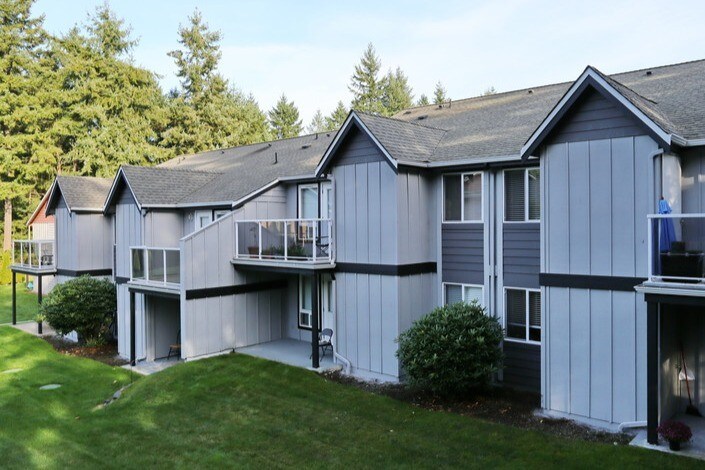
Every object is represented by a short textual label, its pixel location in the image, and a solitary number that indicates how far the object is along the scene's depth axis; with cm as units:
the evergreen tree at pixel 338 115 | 5883
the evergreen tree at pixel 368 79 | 5919
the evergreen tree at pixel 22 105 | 3609
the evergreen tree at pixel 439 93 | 6412
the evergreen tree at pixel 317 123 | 6998
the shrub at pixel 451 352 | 1112
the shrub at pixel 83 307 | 1895
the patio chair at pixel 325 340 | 1545
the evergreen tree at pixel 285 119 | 6112
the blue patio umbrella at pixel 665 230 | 884
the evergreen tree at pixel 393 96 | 6056
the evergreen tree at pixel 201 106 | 4381
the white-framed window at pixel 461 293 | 1330
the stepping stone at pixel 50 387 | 1453
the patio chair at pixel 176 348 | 1715
